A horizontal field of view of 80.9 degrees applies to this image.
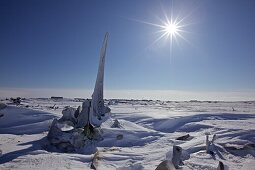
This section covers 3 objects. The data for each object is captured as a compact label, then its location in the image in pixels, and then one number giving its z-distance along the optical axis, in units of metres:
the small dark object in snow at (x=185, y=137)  8.06
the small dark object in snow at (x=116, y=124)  9.70
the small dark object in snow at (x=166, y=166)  3.89
